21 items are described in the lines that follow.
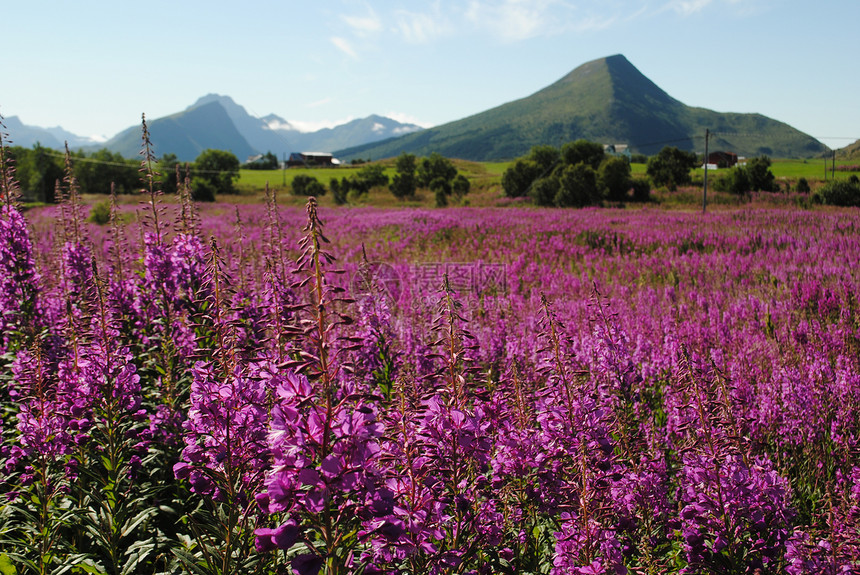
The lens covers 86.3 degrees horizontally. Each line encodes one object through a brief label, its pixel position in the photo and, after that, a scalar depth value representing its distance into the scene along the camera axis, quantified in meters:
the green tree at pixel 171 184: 55.25
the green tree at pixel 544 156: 47.40
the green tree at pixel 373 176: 61.06
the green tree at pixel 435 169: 60.09
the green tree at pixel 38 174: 50.62
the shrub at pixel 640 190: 34.56
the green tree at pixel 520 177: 44.91
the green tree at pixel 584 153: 46.94
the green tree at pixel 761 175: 26.70
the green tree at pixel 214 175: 51.19
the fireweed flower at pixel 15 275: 5.18
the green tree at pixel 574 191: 31.73
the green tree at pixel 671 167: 41.81
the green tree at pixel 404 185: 52.56
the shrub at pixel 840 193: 19.25
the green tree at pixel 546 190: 34.31
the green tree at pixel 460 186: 47.35
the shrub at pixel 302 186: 47.94
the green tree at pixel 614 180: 36.38
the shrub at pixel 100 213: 25.72
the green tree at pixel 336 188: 49.33
